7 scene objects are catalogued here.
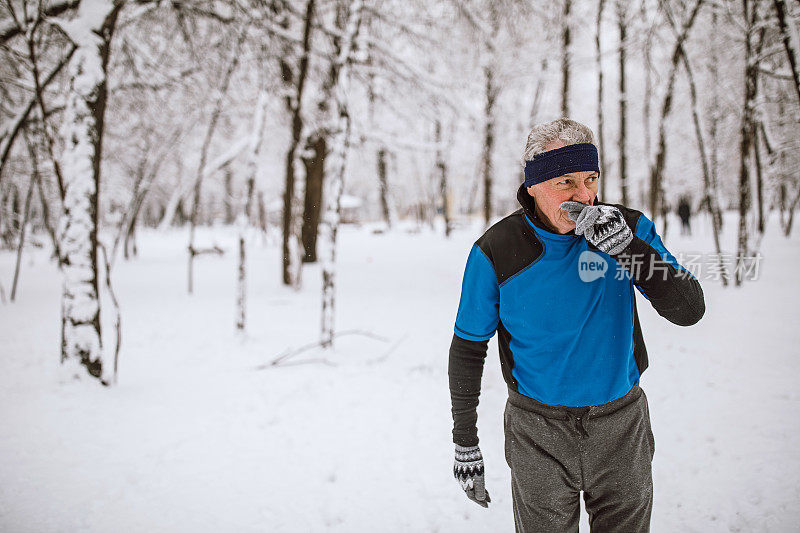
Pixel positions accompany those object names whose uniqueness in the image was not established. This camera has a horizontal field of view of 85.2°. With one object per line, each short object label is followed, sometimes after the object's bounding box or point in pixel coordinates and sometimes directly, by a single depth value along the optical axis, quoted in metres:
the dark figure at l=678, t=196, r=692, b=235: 17.06
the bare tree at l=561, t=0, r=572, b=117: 11.25
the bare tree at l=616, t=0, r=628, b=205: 11.58
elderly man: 1.49
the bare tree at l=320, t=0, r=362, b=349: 5.42
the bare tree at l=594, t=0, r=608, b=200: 11.26
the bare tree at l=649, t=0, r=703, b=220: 8.38
